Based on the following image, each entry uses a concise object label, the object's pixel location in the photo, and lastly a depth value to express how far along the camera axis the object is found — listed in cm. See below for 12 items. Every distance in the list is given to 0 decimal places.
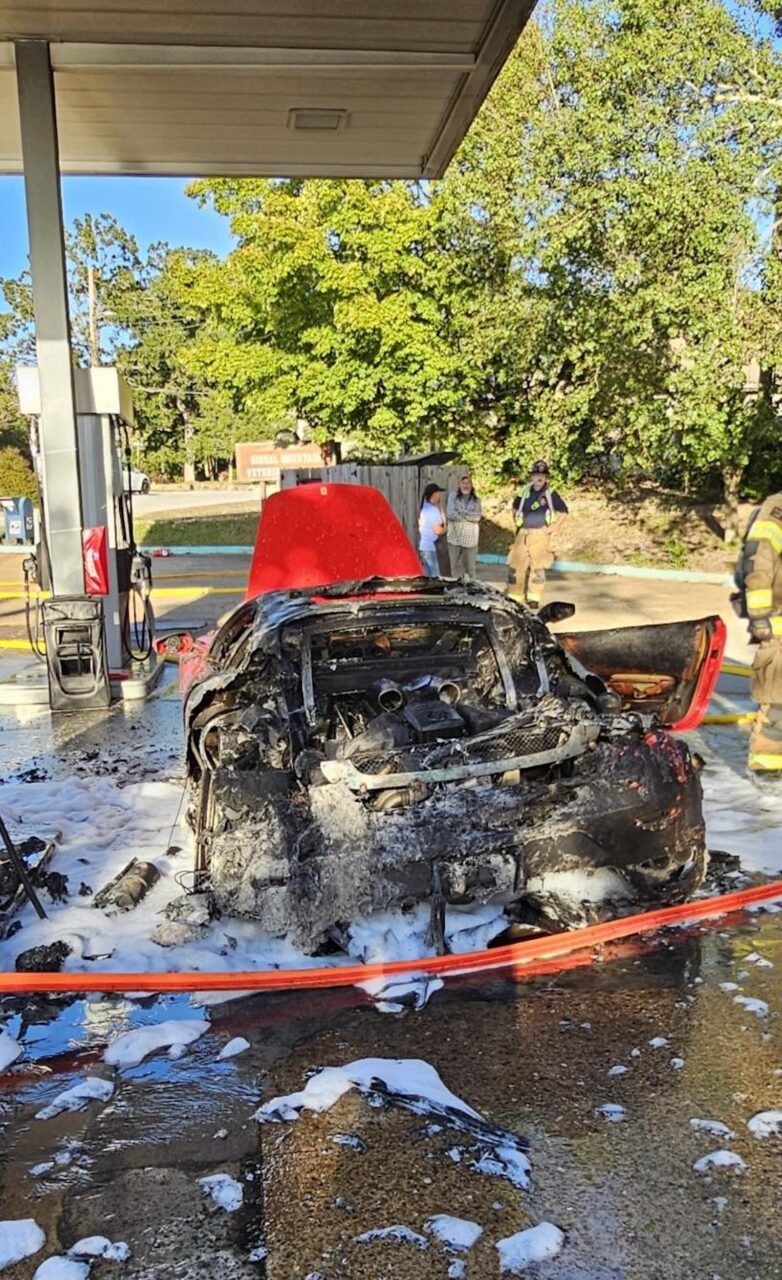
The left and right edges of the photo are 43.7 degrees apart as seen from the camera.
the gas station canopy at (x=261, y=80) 696
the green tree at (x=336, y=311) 1775
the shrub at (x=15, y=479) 3406
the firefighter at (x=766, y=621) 589
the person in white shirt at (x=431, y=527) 1272
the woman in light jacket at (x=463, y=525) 1275
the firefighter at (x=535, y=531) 1170
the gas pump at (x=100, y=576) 838
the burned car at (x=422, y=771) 361
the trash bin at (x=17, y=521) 2569
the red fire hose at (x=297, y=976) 359
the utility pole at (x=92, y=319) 3969
